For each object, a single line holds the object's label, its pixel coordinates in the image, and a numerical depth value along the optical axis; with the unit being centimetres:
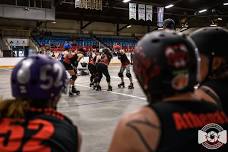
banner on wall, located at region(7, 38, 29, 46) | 2924
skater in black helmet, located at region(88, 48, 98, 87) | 1338
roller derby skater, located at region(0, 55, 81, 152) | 159
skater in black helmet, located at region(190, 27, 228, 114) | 206
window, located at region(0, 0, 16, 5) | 2853
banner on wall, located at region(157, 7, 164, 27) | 2911
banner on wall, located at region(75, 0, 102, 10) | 2575
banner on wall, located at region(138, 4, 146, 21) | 3000
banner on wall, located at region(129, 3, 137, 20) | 2906
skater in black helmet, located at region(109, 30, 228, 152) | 132
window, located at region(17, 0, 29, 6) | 2914
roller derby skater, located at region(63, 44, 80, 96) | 1112
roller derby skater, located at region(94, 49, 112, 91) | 1239
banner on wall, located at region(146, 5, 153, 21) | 3058
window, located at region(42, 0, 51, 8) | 3006
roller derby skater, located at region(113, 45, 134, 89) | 1311
